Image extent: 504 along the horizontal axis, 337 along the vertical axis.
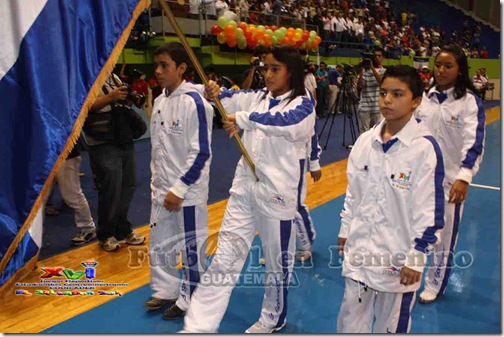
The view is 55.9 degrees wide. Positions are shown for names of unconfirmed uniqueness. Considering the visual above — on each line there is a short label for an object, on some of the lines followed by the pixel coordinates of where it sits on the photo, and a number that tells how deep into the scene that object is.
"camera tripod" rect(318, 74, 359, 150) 8.67
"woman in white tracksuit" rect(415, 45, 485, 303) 2.96
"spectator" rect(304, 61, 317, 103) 11.05
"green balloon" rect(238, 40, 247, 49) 12.18
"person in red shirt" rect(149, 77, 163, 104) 7.12
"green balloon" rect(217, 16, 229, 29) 11.74
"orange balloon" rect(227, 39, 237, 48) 11.93
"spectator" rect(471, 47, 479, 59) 24.50
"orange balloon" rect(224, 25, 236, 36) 11.61
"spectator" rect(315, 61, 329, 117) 13.69
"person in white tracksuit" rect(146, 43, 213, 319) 2.82
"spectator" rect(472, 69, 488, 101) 17.96
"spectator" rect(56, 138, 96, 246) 4.19
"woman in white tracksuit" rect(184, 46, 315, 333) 2.61
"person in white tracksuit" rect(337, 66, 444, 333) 2.05
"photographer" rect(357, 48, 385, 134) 7.09
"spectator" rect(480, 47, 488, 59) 25.60
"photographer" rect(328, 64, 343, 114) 14.23
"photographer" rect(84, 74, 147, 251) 3.85
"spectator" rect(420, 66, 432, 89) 10.91
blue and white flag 2.29
